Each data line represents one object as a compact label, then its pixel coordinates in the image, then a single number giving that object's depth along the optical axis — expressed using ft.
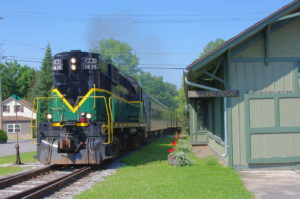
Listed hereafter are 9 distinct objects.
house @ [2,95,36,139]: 175.01
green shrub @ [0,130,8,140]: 122.99
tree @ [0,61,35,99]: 252.62
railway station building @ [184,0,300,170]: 35.22
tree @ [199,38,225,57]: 243.19
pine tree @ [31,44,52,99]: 180.20
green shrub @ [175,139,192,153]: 42.21
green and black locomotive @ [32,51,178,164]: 38.09
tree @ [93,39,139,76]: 306.20
